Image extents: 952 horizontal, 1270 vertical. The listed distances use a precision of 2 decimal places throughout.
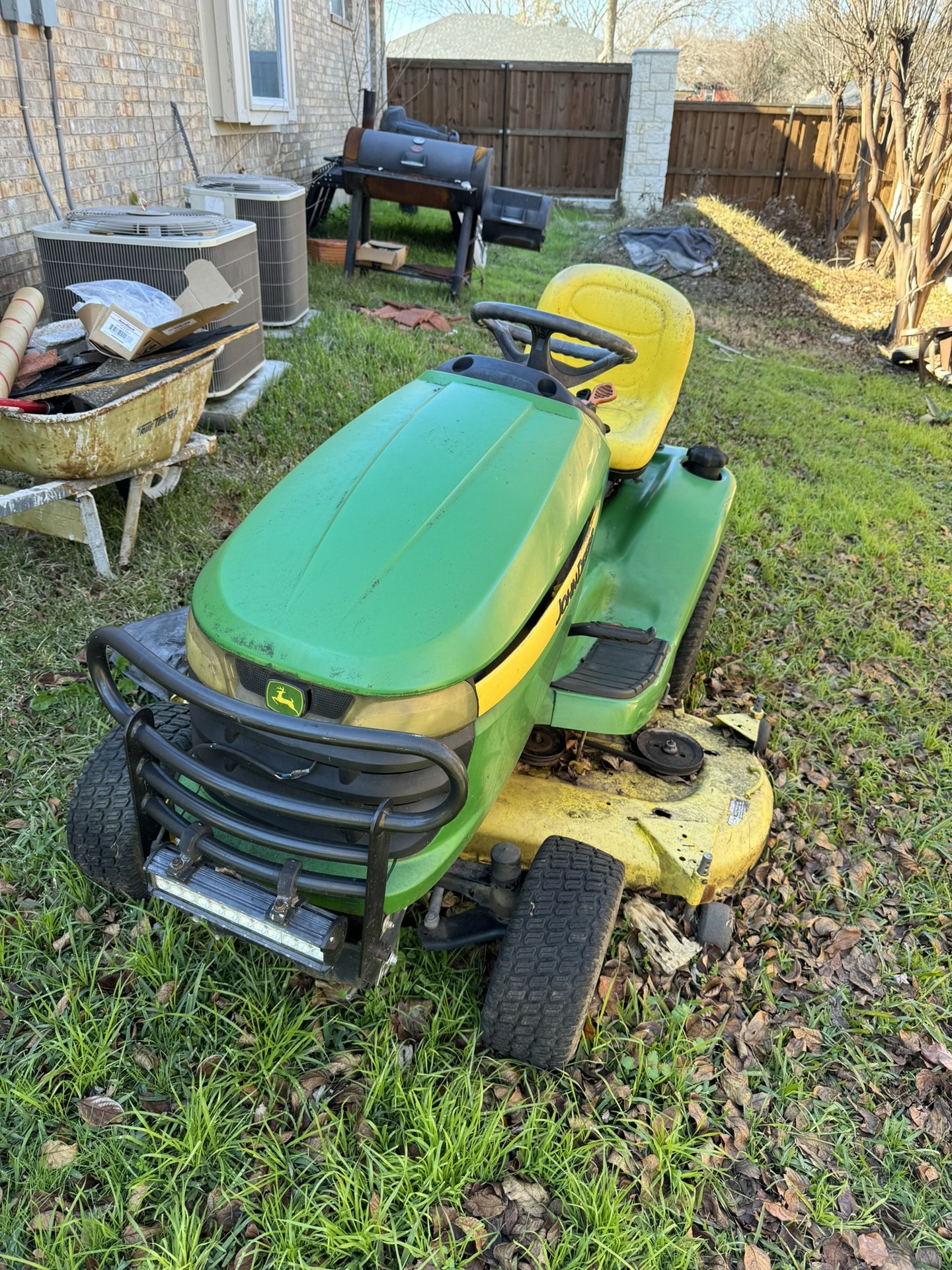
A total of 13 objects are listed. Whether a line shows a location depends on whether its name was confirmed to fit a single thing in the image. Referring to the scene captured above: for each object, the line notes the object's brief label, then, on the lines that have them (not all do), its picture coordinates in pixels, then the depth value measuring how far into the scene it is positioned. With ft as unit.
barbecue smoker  25.66
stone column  45.24
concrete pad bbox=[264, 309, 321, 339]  20.18
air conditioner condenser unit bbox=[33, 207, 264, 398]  13.51
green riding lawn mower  5.38
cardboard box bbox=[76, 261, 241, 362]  11.00
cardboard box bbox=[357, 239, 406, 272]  27.43
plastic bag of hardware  11.33
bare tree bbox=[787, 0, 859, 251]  38.93
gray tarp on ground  36.14
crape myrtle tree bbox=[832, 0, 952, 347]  28.76
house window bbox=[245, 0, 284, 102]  25.77
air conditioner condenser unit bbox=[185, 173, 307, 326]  18.79
